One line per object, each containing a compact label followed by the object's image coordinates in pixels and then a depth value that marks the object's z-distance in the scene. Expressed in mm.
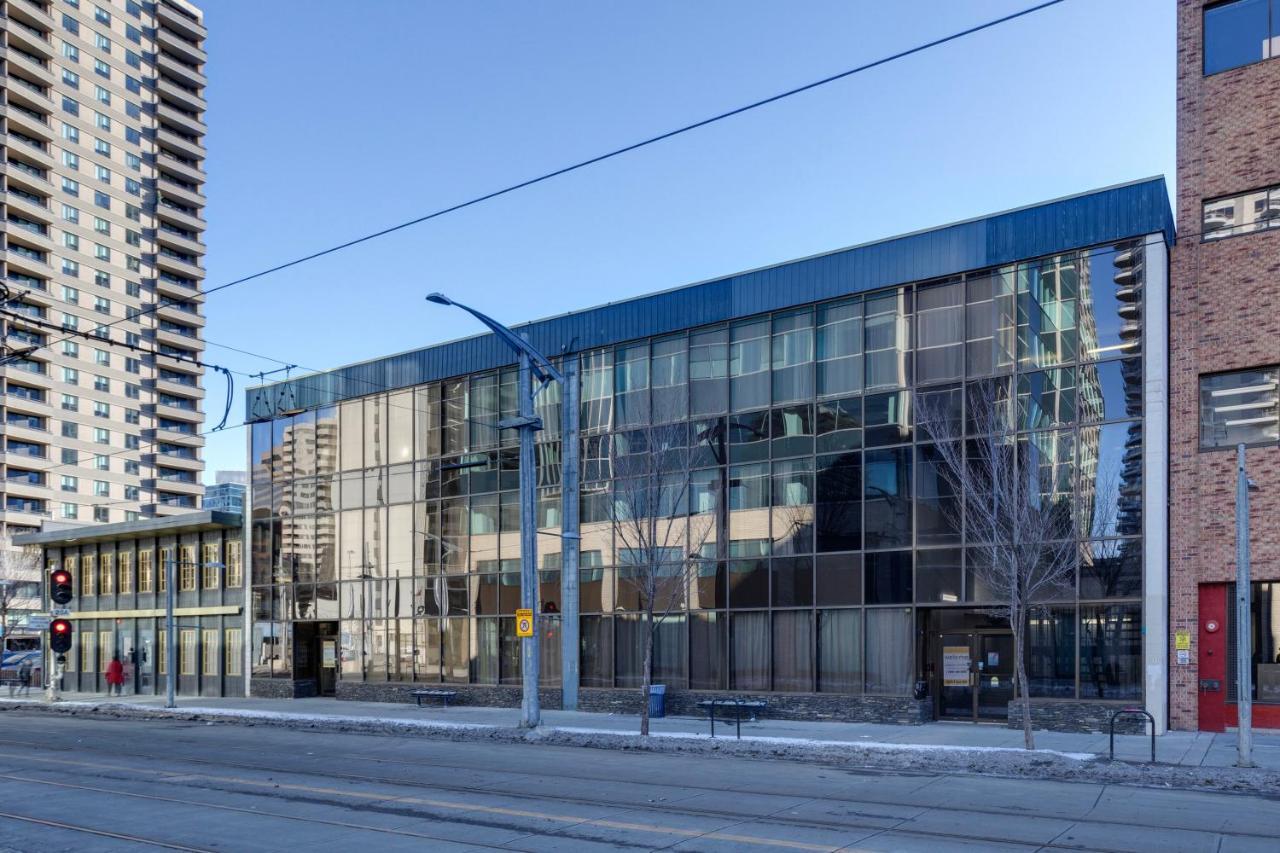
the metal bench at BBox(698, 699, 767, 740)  27016
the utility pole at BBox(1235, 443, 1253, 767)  17422
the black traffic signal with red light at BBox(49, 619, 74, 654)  30156
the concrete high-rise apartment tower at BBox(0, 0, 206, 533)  97438
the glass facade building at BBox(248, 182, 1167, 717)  23594
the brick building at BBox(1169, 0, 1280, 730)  22359
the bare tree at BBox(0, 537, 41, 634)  62869
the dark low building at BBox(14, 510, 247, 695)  41938
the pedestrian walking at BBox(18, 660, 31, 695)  46756
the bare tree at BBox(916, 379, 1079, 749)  21328
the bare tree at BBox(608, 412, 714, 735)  27188
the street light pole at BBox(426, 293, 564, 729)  25641
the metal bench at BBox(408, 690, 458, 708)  33906
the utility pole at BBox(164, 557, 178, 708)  36500
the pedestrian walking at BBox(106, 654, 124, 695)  42594
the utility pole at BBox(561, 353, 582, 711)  31625
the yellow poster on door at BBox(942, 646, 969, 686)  25391
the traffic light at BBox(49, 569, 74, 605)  28641
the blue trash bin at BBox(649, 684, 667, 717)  28820
